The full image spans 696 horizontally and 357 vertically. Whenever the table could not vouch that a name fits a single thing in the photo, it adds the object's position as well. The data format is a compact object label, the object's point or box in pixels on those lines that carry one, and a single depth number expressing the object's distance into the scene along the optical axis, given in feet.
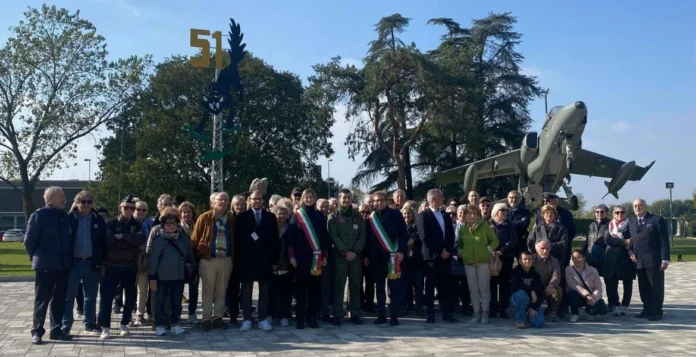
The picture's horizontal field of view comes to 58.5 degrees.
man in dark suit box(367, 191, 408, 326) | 27.91
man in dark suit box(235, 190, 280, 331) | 26.78
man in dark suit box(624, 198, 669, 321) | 29.81
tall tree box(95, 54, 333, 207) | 109.60
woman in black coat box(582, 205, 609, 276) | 31.71
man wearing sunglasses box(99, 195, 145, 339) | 25.50
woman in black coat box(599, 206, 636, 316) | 31.14
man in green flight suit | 27.61
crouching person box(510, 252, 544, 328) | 27.35
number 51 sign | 62.13
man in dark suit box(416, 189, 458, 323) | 29.40
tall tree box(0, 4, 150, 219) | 105.70
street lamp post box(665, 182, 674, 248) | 81.20
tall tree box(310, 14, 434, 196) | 114.42
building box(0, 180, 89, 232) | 222.28
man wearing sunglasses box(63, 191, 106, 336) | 25.07
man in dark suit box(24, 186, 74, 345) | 23.75
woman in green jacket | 28.27
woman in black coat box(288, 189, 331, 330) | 27.09
